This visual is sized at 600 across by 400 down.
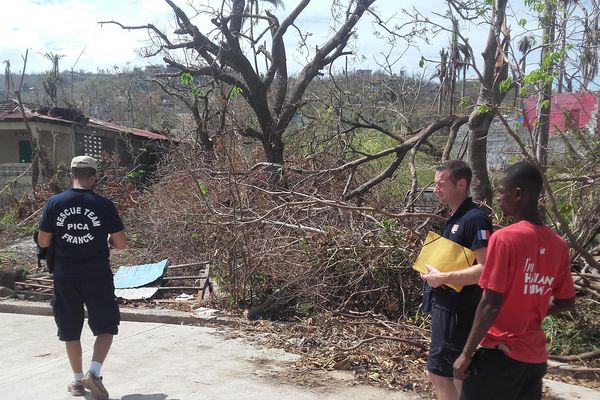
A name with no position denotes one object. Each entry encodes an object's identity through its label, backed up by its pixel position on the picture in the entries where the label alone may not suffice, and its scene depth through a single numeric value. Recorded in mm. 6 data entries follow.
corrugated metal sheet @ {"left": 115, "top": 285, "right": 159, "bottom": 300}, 7515
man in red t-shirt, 2547
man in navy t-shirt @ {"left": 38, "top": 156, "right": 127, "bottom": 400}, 4293
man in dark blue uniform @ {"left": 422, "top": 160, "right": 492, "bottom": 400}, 3084
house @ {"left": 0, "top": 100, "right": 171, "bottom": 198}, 18234
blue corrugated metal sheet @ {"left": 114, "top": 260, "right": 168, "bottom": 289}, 7929
